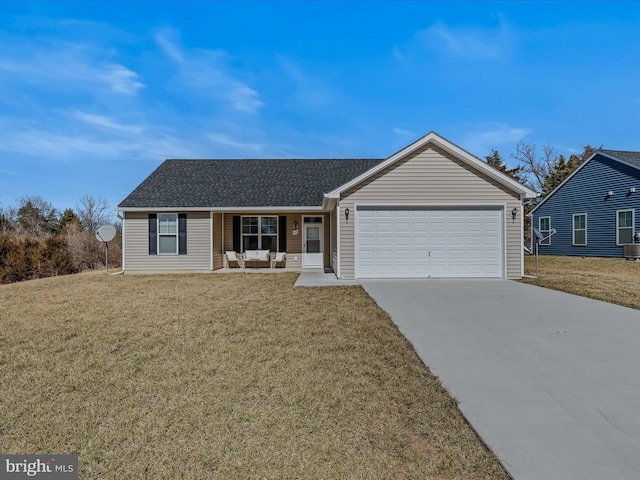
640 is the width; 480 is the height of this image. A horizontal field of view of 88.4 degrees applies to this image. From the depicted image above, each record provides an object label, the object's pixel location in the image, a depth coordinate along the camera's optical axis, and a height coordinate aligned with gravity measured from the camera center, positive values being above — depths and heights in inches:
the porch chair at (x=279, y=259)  561.9 -34.1
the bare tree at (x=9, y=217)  1158.9 +92.6
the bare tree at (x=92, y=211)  1163.3 +108.6
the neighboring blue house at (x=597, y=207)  687.7 +68.0
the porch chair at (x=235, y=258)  561.8 -31.7
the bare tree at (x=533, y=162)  1451.8 +334.0
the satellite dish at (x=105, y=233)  560.1 +13.5
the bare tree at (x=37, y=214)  1221.1 +108.3
